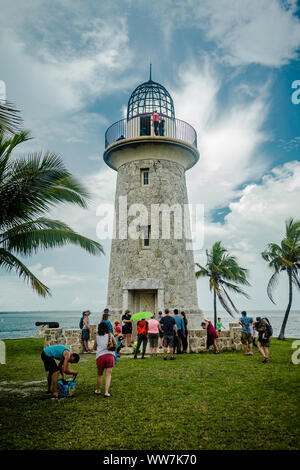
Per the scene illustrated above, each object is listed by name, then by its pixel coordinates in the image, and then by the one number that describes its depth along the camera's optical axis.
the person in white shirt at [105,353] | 7.29
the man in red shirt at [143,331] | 12.17
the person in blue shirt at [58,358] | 7.24
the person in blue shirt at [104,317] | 8.53
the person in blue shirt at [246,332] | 12.88
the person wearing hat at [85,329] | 14.30
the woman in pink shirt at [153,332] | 12.35
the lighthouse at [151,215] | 17.77
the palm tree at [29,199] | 8.20
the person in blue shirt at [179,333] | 13.16
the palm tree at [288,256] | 24.69
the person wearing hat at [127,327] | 15.03
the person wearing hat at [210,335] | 13.71
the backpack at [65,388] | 7.31
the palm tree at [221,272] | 28.48
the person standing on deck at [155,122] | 18.86
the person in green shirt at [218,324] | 21.53
